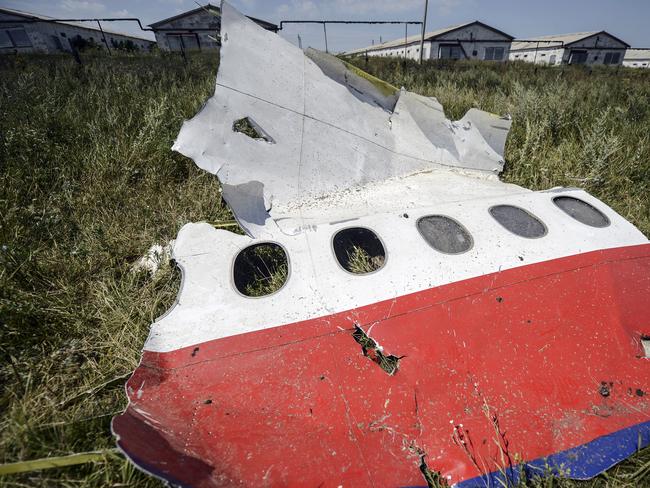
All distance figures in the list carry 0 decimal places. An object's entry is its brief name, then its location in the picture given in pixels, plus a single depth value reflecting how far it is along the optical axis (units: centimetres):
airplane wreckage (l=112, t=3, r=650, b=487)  128
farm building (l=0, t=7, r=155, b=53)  2734
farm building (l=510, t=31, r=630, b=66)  3366
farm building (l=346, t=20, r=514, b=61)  3131
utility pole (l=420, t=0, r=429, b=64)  1700
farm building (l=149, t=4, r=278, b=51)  2964
